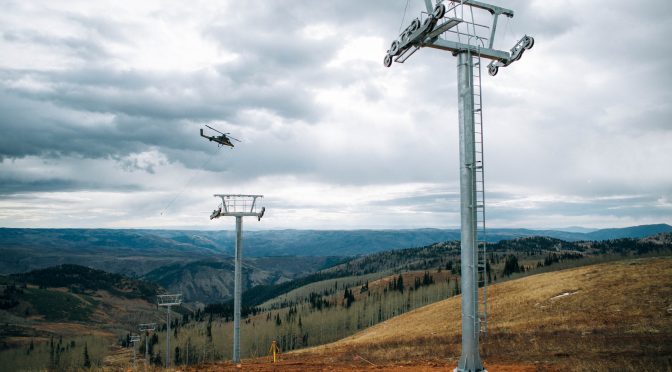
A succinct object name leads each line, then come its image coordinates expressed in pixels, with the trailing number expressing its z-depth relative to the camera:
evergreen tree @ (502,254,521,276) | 160.68
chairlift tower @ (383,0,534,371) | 14.03
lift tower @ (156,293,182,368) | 55.46
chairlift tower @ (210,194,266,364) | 31.74
